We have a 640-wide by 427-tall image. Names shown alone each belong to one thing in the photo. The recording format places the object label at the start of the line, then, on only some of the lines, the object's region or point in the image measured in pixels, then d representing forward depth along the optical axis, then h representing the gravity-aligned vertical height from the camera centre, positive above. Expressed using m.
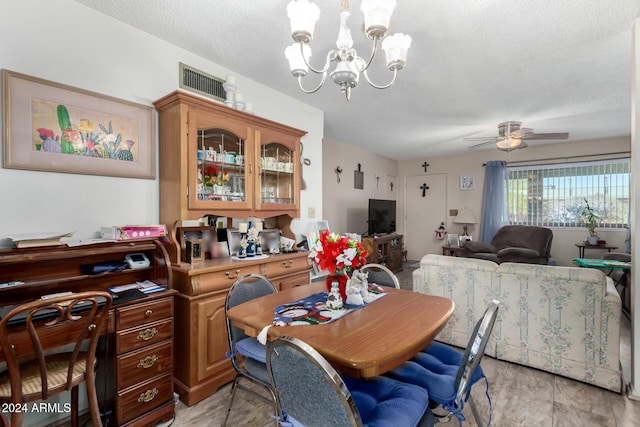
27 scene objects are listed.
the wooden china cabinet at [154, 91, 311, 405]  1.96 +0.08
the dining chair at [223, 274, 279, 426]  1.58 -0.77
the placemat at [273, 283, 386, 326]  1.43 -0.53
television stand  5.09 -0.71
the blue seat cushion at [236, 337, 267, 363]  1.58 -0.77
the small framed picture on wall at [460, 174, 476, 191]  6.32 +0.62
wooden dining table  1.12 -0.54
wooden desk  1.54 -0.62
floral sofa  2.06 -0.79
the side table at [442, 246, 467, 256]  5.40 -0.74
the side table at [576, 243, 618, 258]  4.78 -0.61
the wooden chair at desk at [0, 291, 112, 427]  1.21 -0.60
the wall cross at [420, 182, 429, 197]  6.91 +0.53
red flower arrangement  1.57 -0.23
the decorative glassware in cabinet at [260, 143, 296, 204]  2.61 +0.34
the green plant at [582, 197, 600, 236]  5.08 -0.14
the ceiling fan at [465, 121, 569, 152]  3.93 +1.01
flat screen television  5.52 -0.12
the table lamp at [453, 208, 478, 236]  6.07 -0.16
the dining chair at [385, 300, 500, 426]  1.26 -0.78
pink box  1.80 -0.13
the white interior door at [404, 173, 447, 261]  6.72 -0.03
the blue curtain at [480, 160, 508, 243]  5.93 +0.19
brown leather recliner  4.61 -0.62
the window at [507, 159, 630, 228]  5.09 +0.33
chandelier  1.30 +0.85
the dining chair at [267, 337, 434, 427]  0.90 -0.65
